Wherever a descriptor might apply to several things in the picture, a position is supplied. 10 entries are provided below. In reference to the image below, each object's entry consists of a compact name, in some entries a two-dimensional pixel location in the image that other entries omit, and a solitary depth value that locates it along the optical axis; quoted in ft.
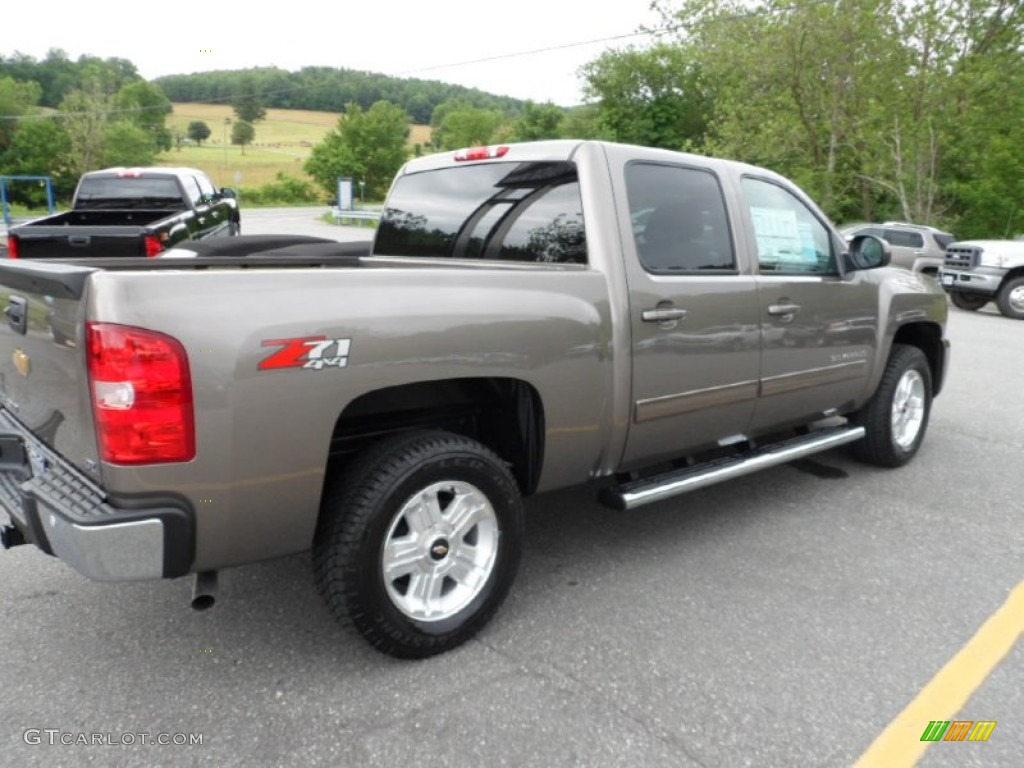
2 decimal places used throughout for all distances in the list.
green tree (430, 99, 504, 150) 244.63
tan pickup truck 7.06
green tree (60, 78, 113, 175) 160.66
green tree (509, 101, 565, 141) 217.97
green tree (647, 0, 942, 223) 74.59
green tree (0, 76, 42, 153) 202.69
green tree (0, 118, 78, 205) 190.49
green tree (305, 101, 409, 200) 214.07
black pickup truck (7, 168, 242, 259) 27.09
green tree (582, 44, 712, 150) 184.44
